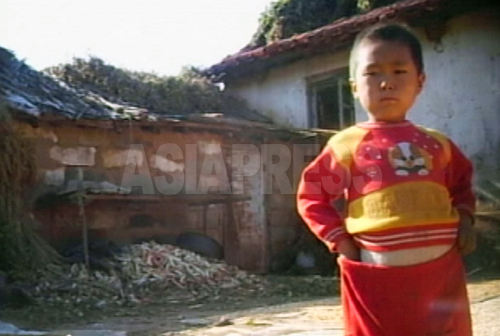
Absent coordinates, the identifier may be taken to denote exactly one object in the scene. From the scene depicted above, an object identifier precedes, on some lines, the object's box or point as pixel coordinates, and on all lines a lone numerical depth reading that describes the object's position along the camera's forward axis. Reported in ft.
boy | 6.48
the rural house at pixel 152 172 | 26.50
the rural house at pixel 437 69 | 30.19
